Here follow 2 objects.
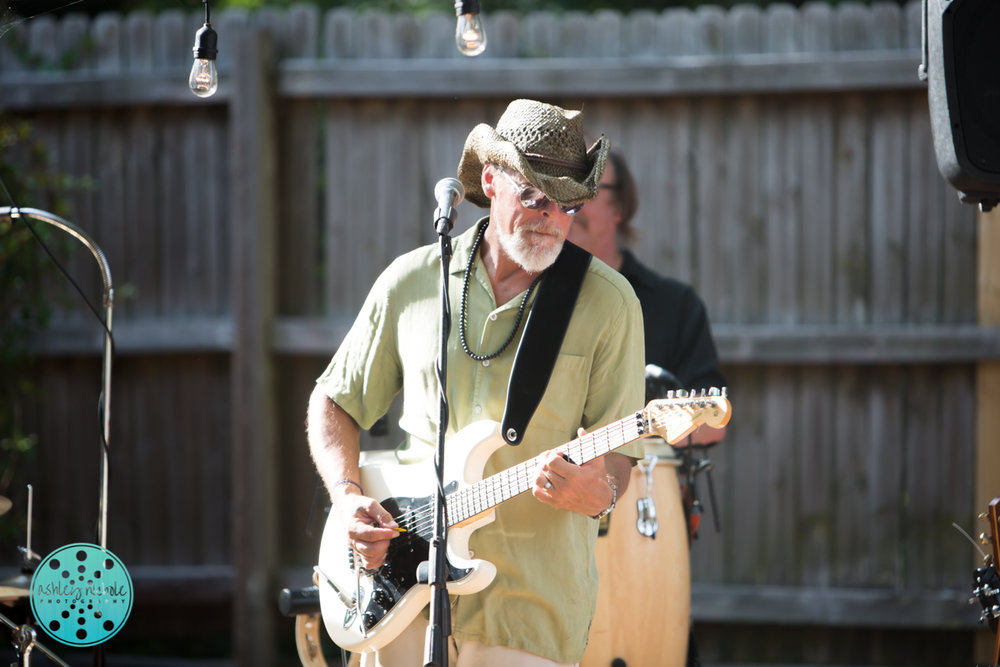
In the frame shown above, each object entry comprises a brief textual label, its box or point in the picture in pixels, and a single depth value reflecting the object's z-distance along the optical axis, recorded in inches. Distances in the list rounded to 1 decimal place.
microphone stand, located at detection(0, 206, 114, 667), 247.8
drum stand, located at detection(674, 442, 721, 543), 292.0
